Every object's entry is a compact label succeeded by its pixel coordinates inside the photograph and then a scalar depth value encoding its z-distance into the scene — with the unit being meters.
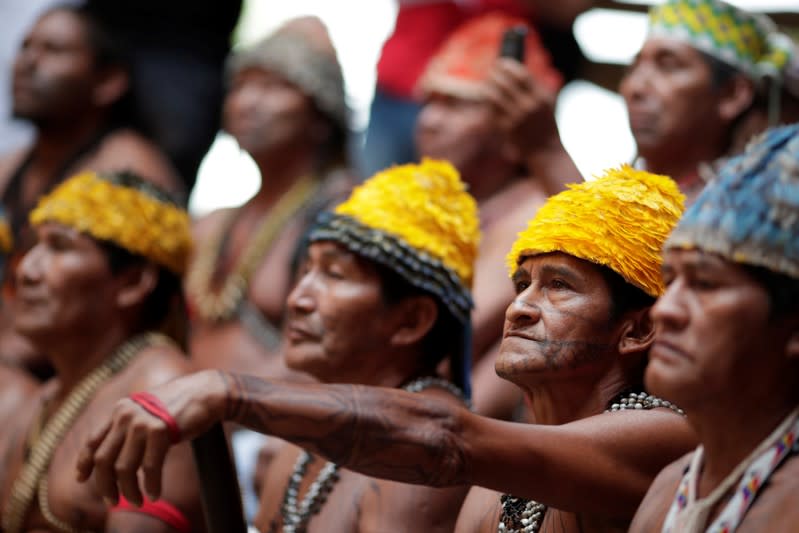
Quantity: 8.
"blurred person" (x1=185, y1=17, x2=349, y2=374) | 11.95
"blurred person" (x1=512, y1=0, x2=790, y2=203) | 9.59
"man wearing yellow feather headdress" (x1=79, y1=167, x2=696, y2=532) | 5.11
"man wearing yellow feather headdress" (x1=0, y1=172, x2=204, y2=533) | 9.27
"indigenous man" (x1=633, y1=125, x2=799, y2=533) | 4.89
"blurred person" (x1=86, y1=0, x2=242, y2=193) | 13.84
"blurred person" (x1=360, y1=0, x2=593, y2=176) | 12.70
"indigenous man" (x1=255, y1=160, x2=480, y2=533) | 7.89
